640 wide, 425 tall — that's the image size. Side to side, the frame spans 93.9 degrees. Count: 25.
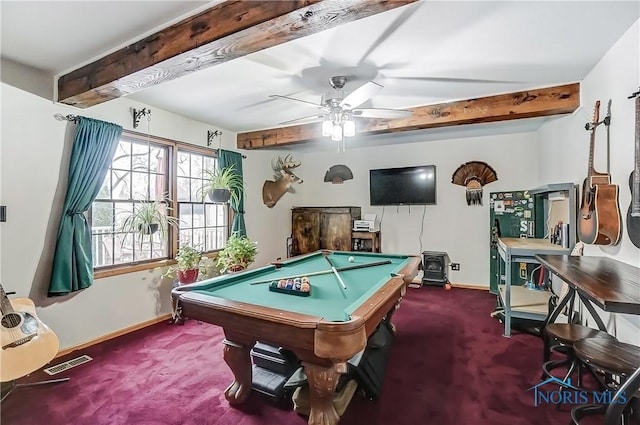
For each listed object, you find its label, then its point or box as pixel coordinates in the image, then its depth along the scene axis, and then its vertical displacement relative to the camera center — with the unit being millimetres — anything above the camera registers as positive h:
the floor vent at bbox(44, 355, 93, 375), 2486 -1342
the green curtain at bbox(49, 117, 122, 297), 2729 +42
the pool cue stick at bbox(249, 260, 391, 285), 2378 -561
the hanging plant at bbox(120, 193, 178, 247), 3320 -119
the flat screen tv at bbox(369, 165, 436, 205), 5156 +417
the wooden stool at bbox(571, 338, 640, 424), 1429 -811
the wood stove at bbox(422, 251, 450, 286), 5059 -999
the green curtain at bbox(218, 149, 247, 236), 4582 +76
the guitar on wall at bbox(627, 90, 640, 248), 1799 +72
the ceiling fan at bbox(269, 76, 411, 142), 2744 +911
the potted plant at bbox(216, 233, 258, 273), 3834 -600
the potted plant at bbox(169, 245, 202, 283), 3482 -649
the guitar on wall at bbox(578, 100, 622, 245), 2205 +13
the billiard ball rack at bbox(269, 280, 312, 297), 2014 -558
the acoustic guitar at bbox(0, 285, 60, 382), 1924 -911
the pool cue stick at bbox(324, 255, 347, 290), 2254 -556
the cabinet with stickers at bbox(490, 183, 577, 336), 3031 -378
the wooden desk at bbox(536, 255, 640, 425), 1326 -400
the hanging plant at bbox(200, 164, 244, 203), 3843 +325
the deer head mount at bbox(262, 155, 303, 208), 5531 +516
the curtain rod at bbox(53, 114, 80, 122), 2783 +872
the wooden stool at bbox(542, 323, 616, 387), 1941 -864
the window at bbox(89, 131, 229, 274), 3260 +103
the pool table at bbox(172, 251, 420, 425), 1417 -581
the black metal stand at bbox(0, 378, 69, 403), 2111 -1322
